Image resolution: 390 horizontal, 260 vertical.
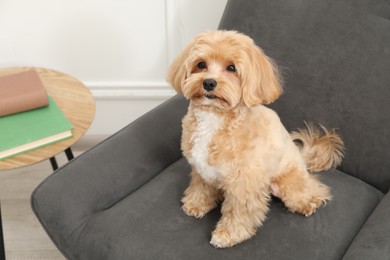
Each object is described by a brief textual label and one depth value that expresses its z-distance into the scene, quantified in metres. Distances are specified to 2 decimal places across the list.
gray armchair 1.18
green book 1.29
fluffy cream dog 1.06
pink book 1.39
